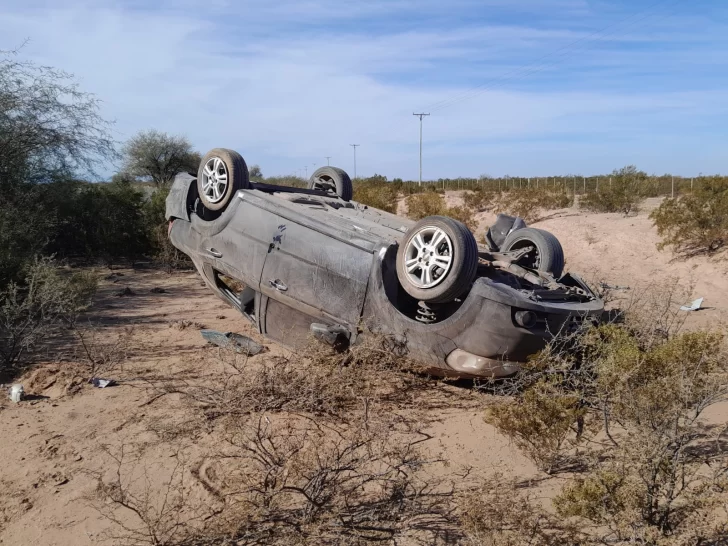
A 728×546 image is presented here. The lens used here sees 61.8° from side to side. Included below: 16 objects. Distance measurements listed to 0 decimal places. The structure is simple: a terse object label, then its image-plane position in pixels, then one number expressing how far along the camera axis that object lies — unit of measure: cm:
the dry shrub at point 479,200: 2297
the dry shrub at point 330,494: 337
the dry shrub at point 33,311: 630
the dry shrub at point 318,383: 499
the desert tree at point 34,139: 1151
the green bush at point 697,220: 1224
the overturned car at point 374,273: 480
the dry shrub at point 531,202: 1941
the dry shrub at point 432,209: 1779
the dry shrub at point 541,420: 415
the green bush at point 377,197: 1909
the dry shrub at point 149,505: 337
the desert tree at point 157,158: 3419
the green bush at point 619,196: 1845
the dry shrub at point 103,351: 620
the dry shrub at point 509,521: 319
